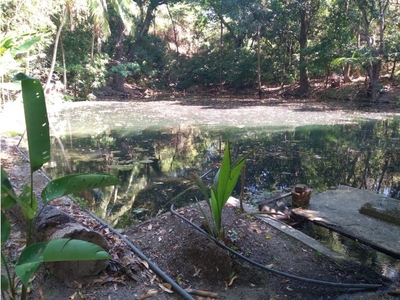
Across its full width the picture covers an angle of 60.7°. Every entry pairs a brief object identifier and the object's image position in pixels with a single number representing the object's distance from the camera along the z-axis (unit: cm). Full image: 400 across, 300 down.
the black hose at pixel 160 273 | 226
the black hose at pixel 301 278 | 249
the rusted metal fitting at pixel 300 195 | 399
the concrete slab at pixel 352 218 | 329
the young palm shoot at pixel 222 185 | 263
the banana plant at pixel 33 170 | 153
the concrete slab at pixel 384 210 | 367
